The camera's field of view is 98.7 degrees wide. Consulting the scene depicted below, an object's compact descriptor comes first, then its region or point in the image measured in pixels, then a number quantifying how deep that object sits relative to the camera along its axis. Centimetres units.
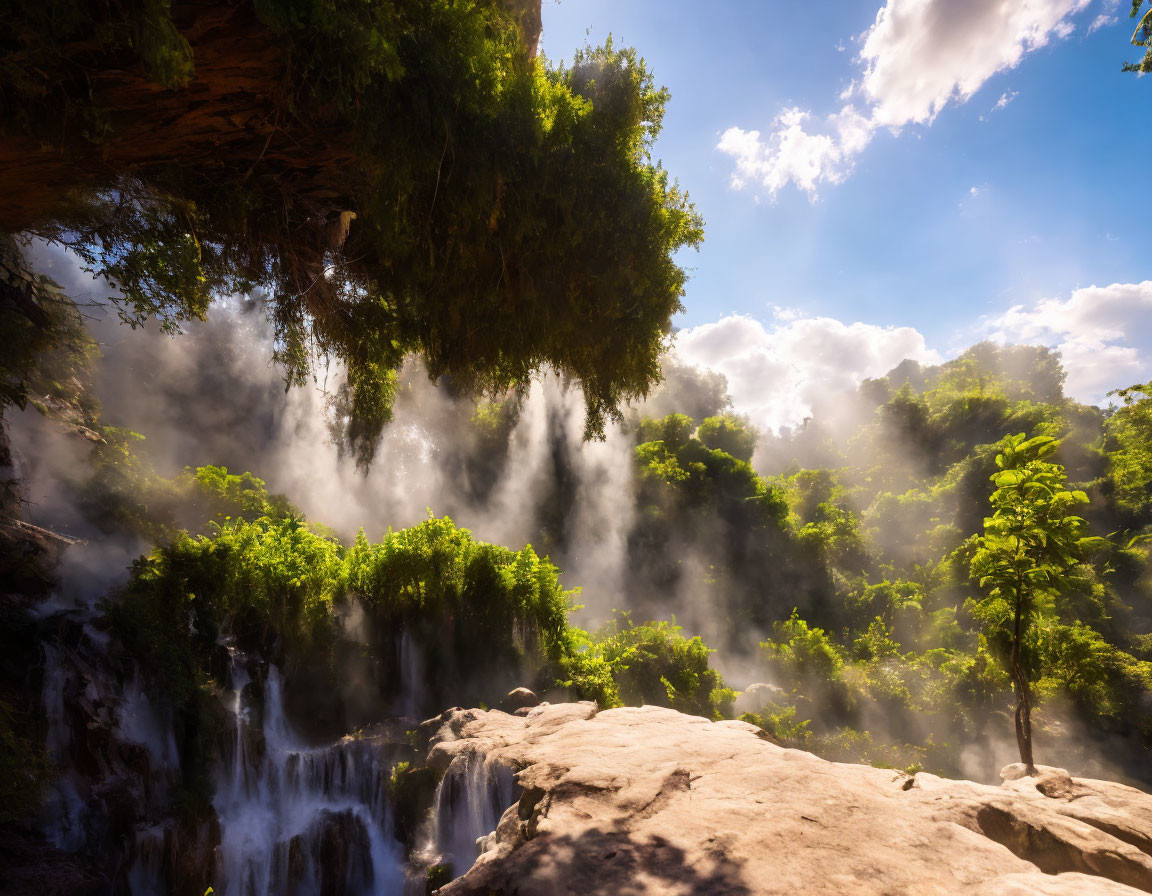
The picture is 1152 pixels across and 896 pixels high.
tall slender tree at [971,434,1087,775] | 597
